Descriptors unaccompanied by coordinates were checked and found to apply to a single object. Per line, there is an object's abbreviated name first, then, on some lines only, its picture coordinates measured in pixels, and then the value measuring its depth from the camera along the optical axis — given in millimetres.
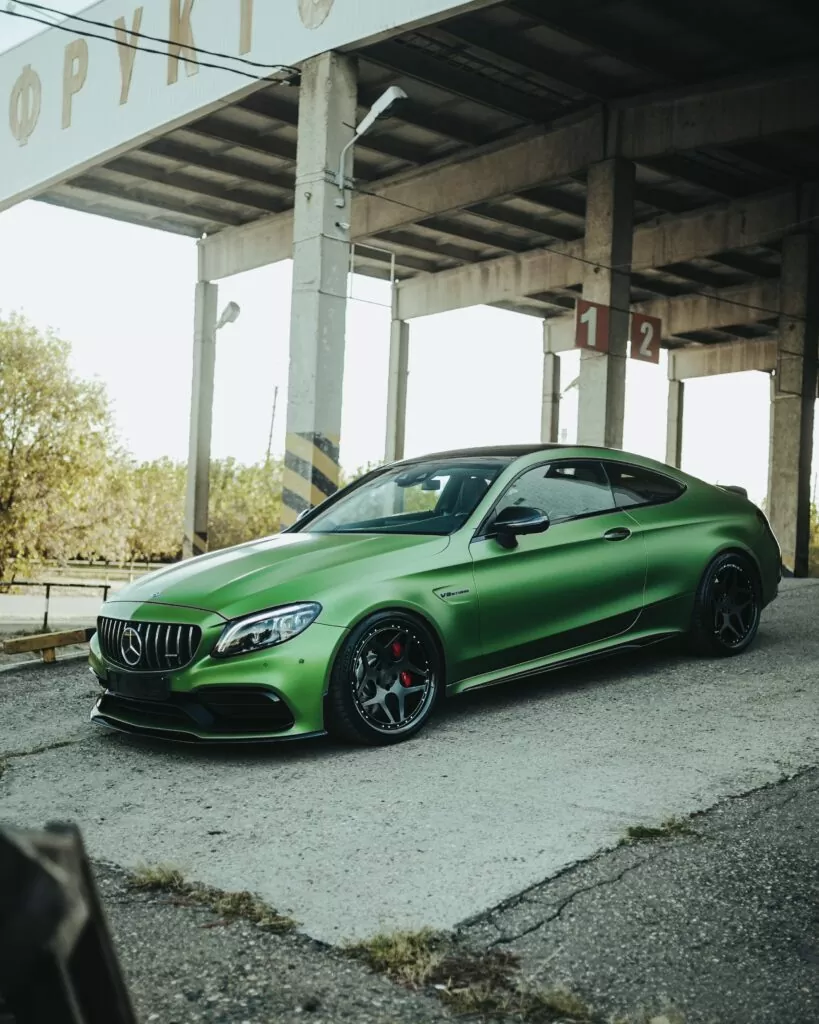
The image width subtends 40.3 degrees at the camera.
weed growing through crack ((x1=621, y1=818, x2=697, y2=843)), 3969
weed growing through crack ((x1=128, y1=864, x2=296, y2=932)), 3352
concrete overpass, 15148
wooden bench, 8547
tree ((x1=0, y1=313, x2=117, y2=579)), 32406
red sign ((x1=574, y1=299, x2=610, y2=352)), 19703
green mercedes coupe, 5328
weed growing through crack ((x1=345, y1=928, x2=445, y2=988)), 2932
